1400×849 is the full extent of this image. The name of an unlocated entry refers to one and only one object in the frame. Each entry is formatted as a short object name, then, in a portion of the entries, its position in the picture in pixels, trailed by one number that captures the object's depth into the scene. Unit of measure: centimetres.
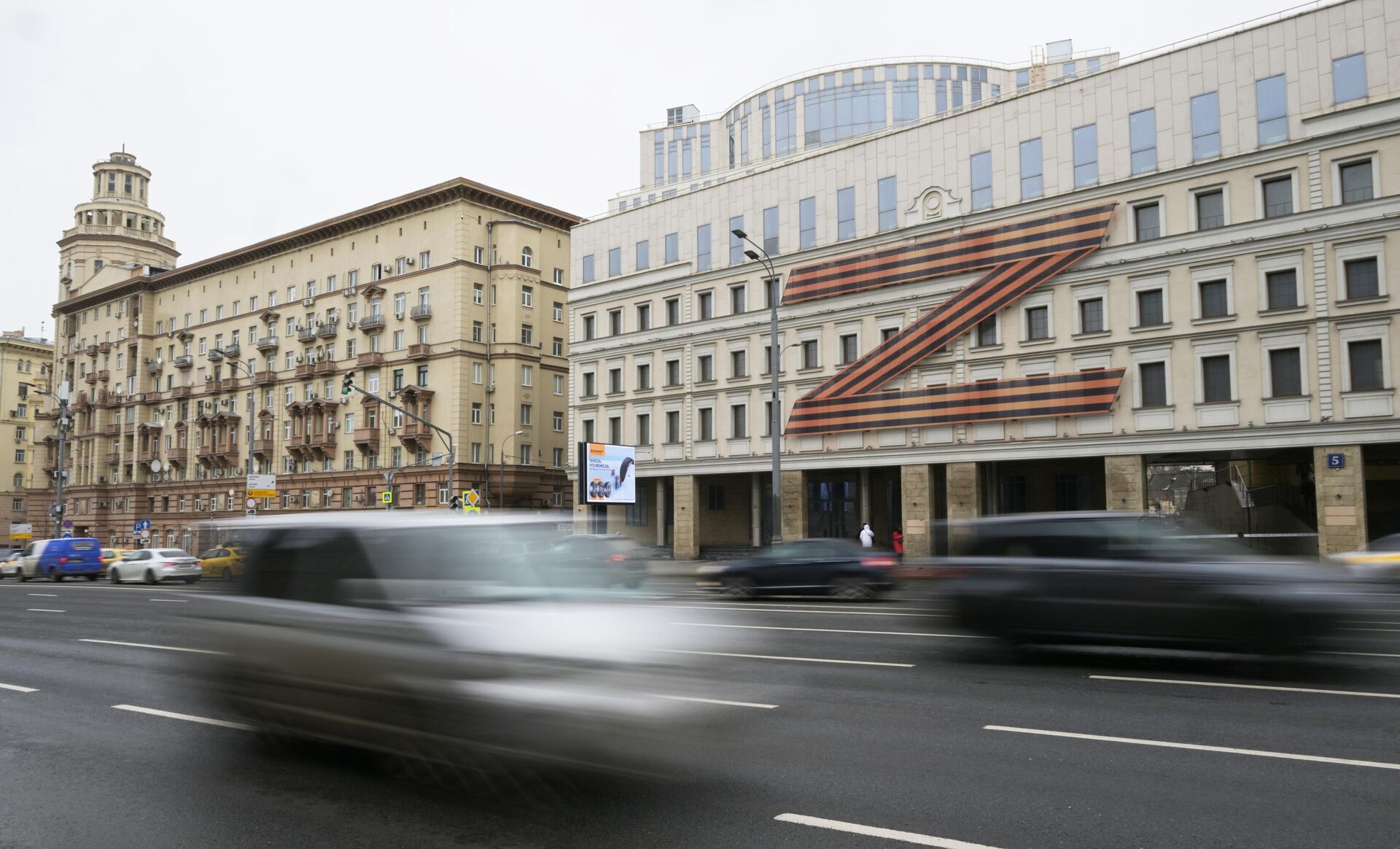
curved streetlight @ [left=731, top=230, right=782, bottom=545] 2794
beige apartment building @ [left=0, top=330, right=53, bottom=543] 10500
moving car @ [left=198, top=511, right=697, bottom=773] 531
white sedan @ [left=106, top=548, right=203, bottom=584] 3512
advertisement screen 4119
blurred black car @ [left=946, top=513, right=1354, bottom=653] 955
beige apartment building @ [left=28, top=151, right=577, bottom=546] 5912
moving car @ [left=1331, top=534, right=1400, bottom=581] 1636
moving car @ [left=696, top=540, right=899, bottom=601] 1939
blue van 3850
